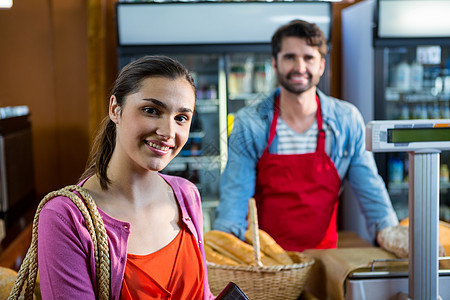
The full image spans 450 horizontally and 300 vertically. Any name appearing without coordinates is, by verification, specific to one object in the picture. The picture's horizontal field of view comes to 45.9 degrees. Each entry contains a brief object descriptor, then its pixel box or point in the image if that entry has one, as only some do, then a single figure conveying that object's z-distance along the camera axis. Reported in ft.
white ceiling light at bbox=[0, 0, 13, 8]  14.14
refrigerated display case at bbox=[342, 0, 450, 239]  11.59
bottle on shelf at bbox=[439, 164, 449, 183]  13.28
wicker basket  4.16
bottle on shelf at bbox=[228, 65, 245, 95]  13.29
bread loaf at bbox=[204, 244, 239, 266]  4.42
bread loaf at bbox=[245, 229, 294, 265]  4.52
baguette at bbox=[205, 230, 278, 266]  4.47
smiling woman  2.98
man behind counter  5.39
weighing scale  3.84
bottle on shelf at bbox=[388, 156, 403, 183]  13.44
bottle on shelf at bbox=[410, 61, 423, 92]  13.11
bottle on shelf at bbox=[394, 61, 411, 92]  13.11
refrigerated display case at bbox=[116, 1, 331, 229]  11.66
